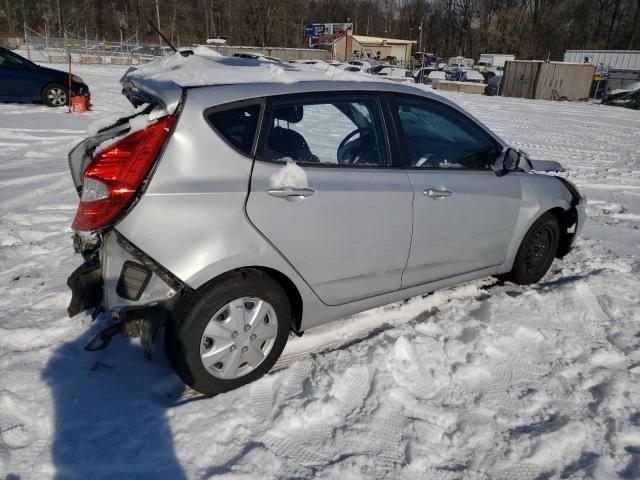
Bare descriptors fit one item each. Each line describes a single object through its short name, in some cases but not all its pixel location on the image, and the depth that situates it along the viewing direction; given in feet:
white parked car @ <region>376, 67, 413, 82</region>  109.91
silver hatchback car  7.43
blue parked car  38.40
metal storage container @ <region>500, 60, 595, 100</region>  81.61
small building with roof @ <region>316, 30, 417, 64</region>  209.97
